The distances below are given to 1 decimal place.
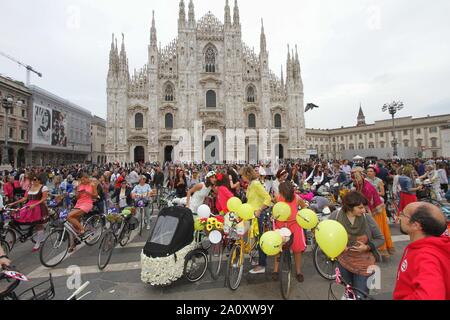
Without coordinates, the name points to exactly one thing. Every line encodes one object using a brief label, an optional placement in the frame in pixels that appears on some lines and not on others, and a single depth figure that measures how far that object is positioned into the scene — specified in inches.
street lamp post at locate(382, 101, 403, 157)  856.3
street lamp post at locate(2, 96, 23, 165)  545.6
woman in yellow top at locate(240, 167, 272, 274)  165.6
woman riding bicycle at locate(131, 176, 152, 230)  265.6
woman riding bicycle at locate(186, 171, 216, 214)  207.3
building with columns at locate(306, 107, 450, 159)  1416.1
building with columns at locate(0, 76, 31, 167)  1158.3
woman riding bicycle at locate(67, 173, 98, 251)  200.2
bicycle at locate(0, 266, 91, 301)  94.3
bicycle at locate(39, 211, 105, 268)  187.8
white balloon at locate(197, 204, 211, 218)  167.5
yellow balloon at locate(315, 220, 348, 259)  100.3
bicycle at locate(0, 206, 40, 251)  210.5
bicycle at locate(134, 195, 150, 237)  264.1
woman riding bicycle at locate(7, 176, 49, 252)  211.5
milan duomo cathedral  1227.9
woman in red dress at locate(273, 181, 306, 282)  152.0
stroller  138.6
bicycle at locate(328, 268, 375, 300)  81.4
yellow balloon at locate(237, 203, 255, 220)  155.4
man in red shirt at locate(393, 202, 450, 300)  53.9
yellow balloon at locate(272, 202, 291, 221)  144.5
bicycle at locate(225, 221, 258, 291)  144.1
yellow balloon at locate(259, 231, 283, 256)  124.0
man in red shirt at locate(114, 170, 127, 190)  309.7
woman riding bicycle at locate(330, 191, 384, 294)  102.4
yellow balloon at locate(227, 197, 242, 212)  163.3
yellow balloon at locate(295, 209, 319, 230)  135.5
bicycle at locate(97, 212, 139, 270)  182.5
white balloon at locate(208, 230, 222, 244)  148.5
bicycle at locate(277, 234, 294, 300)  132.9
